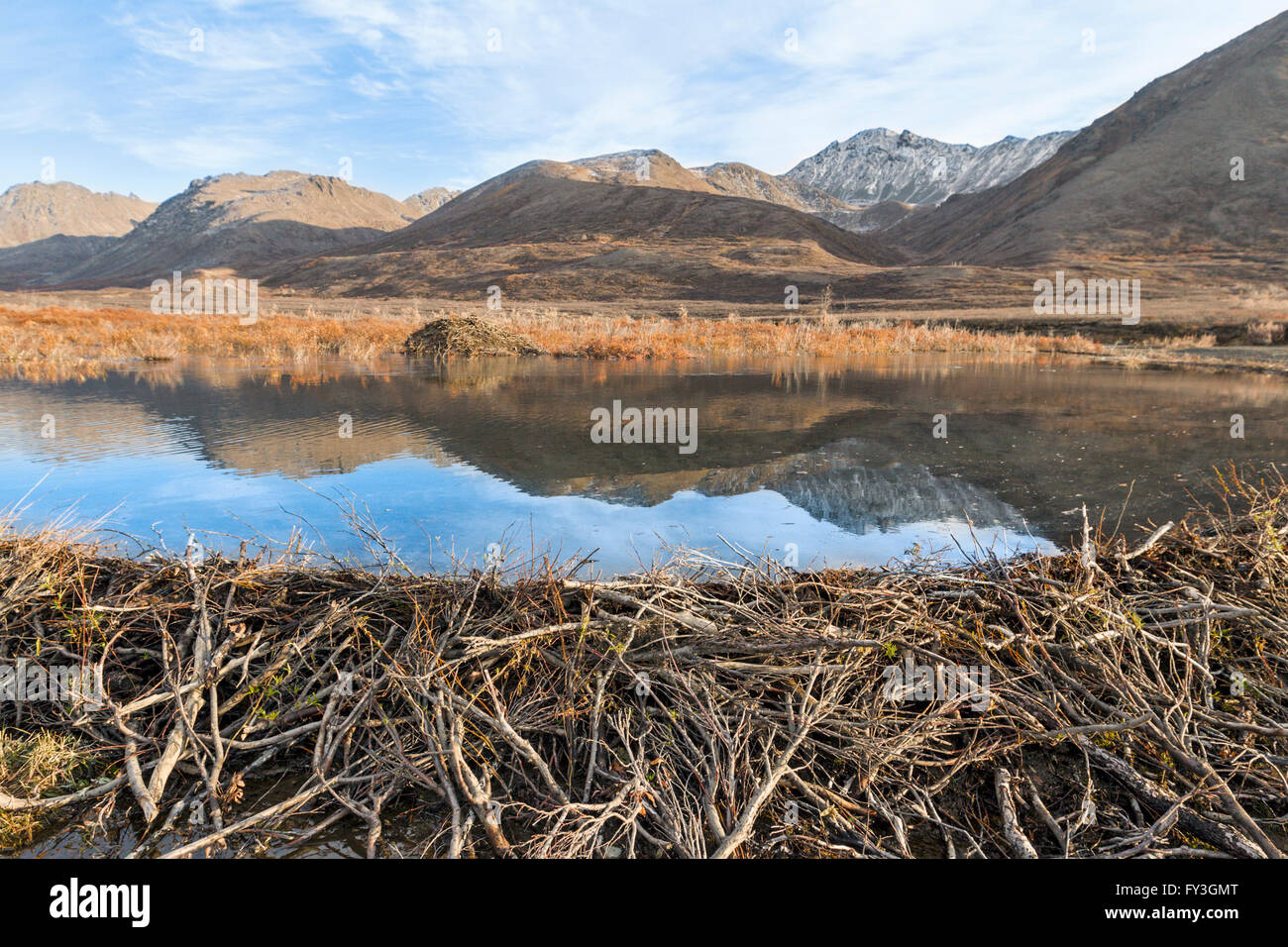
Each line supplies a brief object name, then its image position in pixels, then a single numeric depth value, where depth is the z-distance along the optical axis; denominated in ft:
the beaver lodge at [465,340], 62.85
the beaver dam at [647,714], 7.45
